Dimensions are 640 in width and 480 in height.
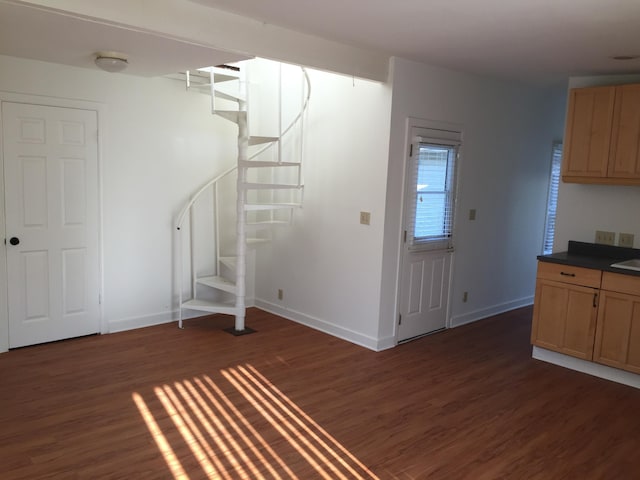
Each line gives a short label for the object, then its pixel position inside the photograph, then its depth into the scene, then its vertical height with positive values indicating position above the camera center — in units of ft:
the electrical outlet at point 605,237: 15.13 -1.20
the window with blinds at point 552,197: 20.31 -0.10
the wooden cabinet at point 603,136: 13.70 +1.70
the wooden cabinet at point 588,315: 12.84 -3.16
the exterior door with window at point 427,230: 15.29 -1.27
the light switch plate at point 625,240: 14.80 -1.21
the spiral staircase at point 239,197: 15.72 -0.57
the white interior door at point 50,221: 13.73 -1.40
